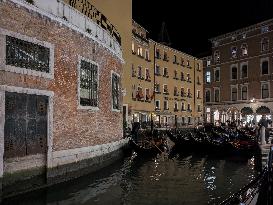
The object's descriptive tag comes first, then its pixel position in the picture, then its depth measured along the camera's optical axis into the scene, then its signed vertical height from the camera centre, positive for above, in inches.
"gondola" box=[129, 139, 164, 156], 723.4 -66.1
